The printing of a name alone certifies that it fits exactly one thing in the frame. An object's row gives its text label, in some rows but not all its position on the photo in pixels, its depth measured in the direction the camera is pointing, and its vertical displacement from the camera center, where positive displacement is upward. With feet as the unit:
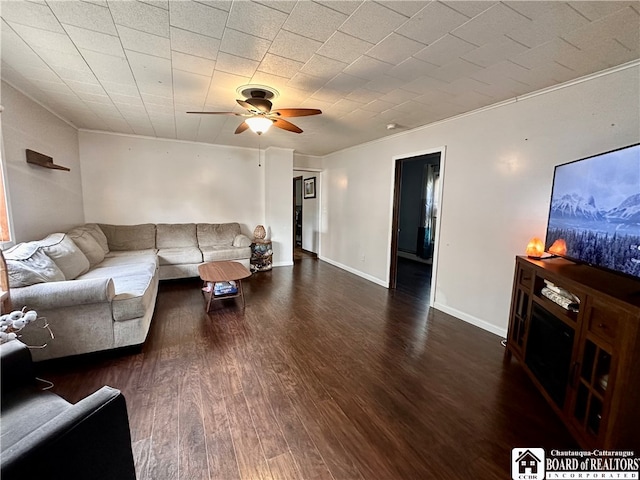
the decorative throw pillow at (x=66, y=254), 8.28 -1.66
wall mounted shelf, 9.15 +1.51
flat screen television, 4.78 +0.11
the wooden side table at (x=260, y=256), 17.16 -3.05
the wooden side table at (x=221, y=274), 10.66 -2.75
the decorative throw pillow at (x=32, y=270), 6.48 -1.73
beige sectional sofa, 6.59 -2.46
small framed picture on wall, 22.11 +1.84
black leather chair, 2.42 -2.52
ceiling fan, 7.84 +2.92
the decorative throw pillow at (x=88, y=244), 10.87 -1.70
